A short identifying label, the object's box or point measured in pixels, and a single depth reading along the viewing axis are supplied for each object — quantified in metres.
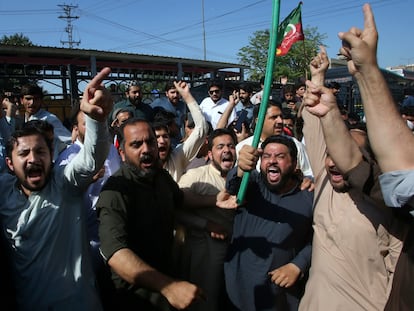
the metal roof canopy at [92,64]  11.02
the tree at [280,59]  34.54
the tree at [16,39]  36.99
